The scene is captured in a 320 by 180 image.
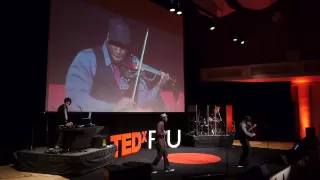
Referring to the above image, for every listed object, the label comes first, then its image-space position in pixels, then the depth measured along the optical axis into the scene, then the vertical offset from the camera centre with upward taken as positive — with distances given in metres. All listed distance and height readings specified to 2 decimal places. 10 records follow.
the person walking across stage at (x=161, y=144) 6.90 -0.84
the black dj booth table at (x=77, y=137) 6.81 -0.68
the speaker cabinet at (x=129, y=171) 4.37 -0.99
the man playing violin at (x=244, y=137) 7.28 -0.71
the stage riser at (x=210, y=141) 11.35 -1.26
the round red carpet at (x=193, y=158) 8.38 -1.53
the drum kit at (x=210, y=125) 11.79 -0.63
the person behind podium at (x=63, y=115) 6.73 -0.13
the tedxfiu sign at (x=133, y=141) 9.37 -1.12
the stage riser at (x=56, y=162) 6.34 -1.22
